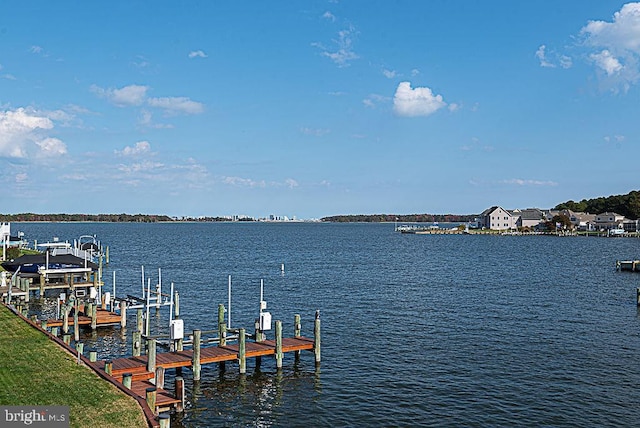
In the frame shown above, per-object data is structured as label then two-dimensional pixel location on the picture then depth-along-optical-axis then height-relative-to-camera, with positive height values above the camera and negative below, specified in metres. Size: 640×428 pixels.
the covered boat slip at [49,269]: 51.86 -4.28
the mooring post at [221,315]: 40.59 -6.46
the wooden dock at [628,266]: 83.19 -5.80
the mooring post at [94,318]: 39.88 -6.61
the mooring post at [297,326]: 33.91 -6.03
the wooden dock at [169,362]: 23.43 -6.78
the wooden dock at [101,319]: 39.78 -6.76
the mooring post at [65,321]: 36.94 -6.40
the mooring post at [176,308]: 43.03 -6.46
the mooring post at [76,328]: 35.19 -6.51
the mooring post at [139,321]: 37.62 -6.44
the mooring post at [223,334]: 31.34 -6.05
